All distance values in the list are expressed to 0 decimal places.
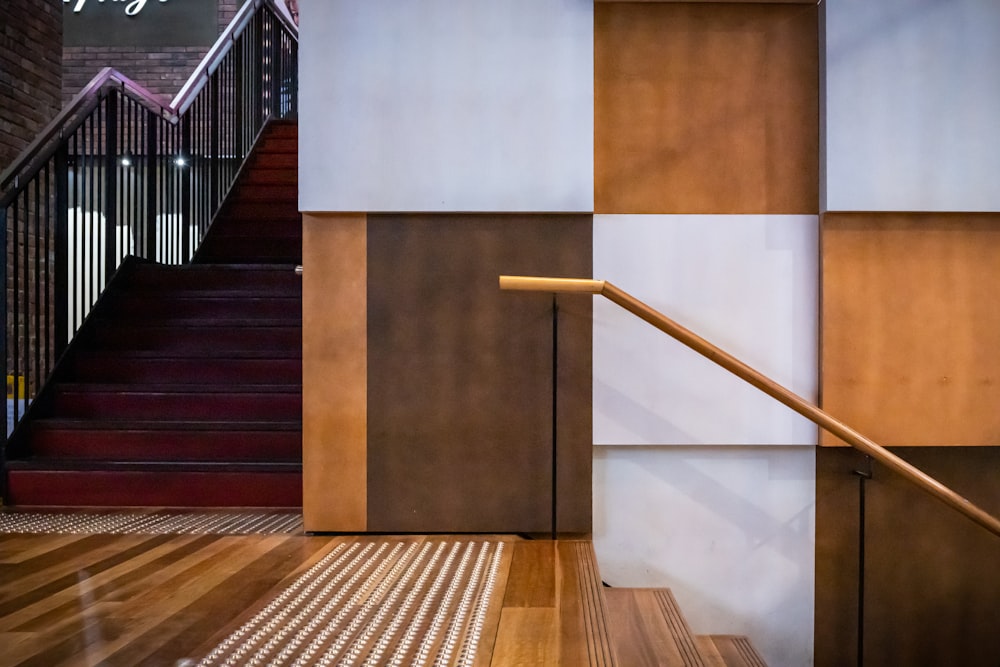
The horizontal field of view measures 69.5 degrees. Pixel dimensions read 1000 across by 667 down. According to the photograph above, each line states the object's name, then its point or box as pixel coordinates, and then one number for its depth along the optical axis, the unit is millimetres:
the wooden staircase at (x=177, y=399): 2879
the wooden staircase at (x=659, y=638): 1766
